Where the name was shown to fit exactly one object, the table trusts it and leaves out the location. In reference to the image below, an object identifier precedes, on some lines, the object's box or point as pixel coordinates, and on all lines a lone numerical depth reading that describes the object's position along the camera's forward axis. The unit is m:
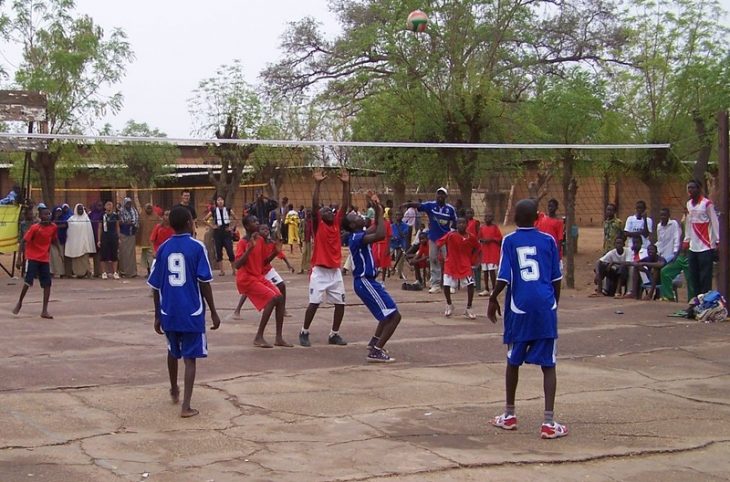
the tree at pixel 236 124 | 32.22
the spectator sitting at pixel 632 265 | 17.48
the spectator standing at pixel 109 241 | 21.34
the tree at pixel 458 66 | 22.62
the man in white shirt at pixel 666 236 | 16.89
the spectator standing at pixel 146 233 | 22.67
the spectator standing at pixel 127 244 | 21.62
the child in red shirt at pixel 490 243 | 17.22
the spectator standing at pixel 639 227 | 17.69
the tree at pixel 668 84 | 21.17
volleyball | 19.98
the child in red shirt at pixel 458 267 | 14.56
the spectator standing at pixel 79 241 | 21.17
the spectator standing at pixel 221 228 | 21.39
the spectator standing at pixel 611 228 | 19.23
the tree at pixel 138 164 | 41.59
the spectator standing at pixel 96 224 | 21.50
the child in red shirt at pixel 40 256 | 14.02
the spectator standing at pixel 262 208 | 24.30
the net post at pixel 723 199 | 14.01
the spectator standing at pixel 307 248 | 22.33
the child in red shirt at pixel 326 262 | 11.34
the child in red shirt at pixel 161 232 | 16.31
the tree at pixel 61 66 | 26.94
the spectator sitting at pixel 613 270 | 17.86
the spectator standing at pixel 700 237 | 13.94
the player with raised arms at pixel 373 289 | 10.57
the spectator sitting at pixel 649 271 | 17.06
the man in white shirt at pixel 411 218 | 23.34
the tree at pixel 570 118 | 20.77
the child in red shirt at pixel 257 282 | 11.46
